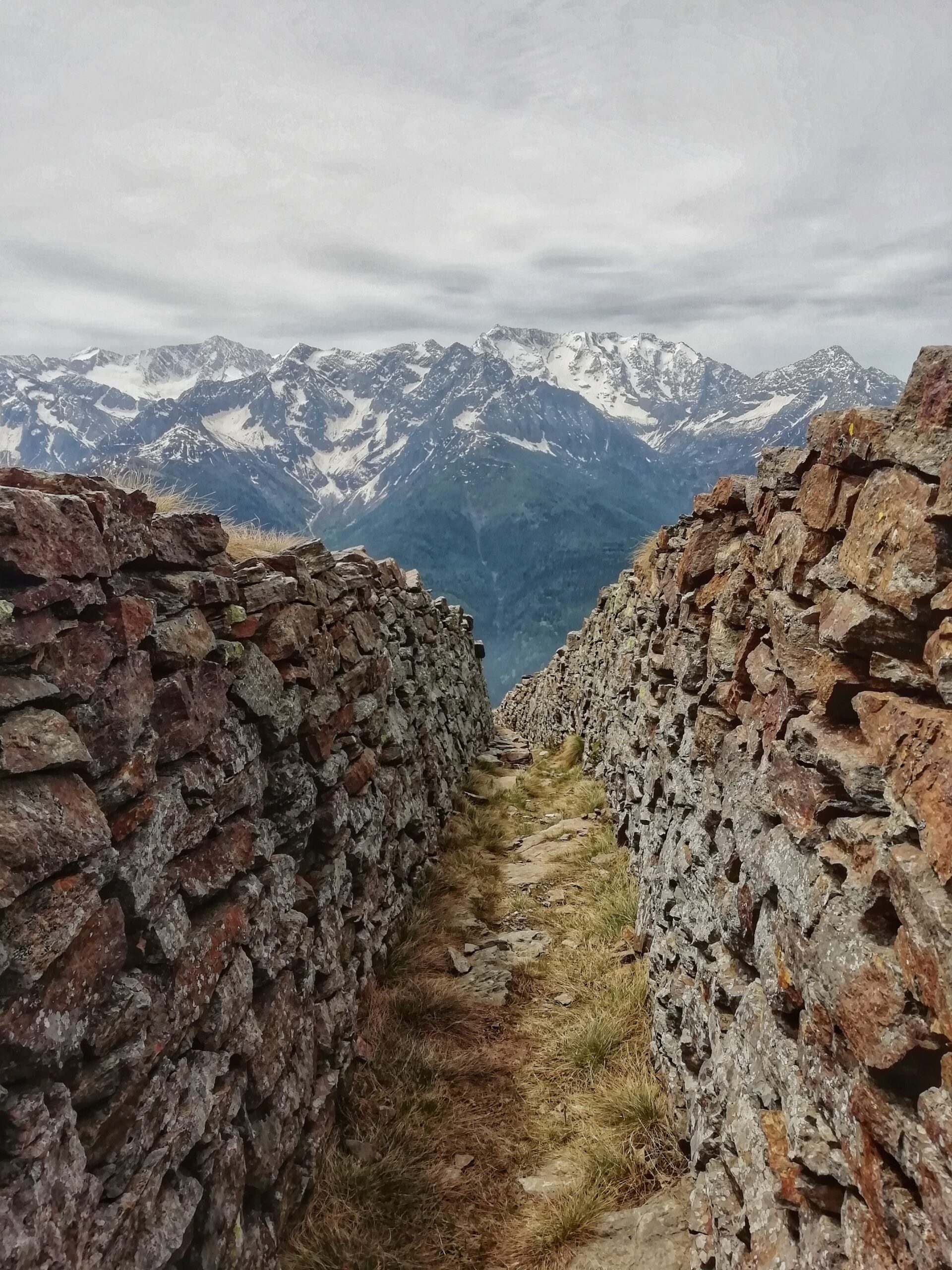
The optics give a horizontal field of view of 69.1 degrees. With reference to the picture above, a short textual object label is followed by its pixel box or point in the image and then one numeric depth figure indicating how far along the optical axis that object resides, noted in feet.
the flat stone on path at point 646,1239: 17.71
